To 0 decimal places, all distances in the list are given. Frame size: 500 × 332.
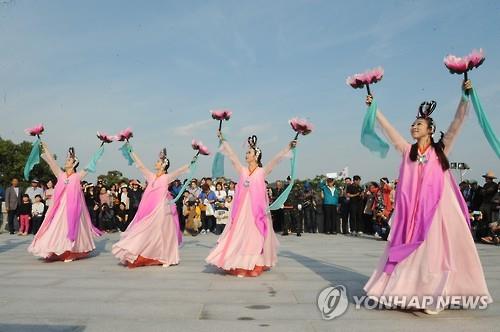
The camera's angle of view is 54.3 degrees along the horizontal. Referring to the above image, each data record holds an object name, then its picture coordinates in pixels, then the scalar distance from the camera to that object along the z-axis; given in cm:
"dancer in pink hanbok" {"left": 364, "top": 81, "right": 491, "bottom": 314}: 458
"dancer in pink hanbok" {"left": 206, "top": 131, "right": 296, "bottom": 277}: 715
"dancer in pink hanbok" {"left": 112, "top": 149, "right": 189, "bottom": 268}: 808
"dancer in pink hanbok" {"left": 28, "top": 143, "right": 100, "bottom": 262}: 865
